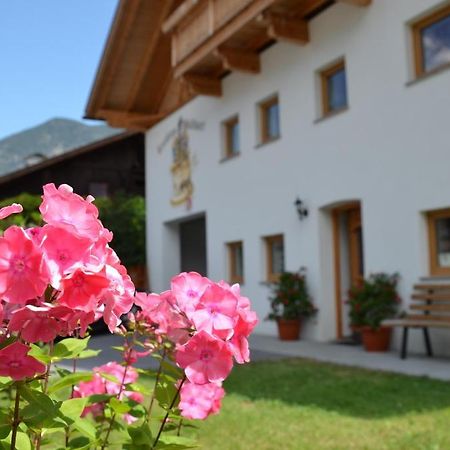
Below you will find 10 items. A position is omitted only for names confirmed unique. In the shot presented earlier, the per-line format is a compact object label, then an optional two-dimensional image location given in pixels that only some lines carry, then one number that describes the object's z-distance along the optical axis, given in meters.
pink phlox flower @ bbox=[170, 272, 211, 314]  1.21
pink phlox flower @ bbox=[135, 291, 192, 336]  1.26
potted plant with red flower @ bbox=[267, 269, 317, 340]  10.29
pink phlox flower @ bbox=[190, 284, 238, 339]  1.12
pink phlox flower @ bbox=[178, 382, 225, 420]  1.63
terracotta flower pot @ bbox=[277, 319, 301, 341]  10.48
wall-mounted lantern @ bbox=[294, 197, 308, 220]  10.53
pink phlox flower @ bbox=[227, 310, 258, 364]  1.14
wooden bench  7.59
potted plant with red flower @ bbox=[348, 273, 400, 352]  8.53
